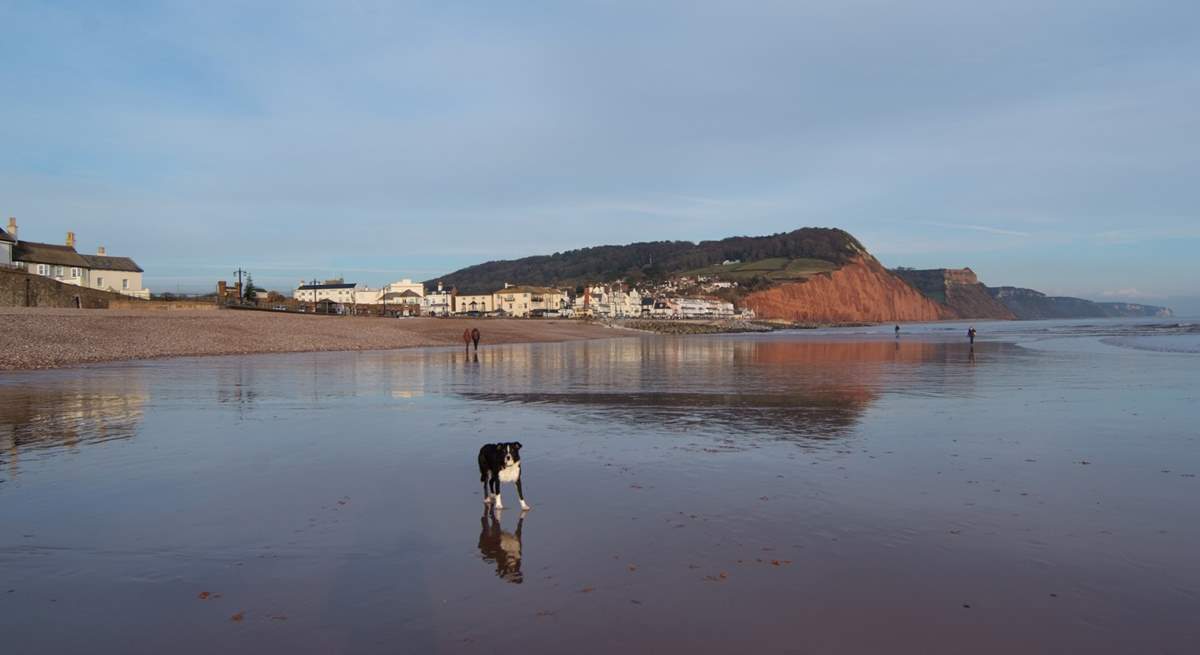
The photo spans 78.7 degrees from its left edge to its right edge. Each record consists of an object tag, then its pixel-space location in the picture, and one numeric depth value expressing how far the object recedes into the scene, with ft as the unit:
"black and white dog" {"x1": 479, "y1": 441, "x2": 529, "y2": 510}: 27.12
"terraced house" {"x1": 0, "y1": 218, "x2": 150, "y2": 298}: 213.58
